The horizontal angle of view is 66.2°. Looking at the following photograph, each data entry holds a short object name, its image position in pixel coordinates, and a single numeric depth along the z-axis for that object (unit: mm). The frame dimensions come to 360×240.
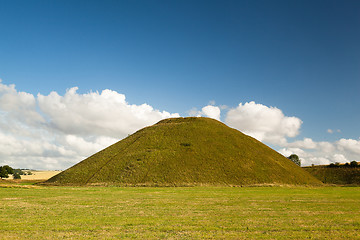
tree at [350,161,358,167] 108625
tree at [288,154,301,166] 145125
